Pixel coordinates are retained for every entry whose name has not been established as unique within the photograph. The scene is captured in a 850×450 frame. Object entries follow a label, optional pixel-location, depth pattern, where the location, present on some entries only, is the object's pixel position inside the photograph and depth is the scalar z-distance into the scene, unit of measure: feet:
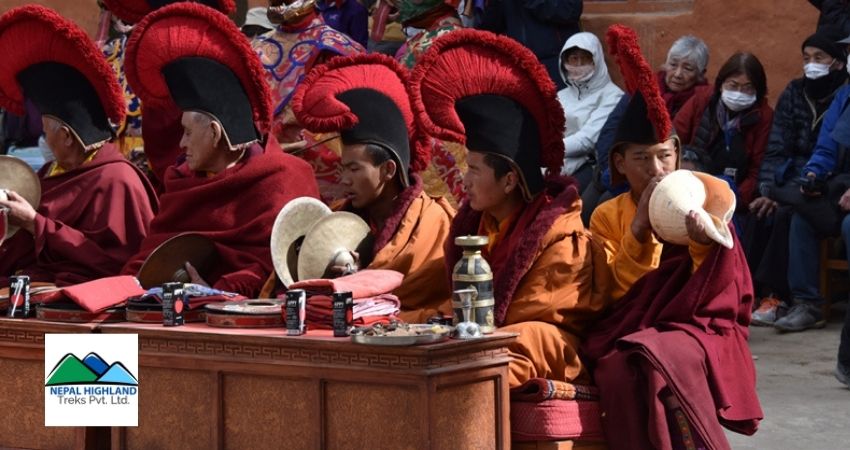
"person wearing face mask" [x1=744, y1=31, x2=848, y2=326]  60.54
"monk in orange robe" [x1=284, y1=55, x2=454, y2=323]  42.39
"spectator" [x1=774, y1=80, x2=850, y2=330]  58.39
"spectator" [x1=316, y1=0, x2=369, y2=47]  66.59
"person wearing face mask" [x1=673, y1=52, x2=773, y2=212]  61.16
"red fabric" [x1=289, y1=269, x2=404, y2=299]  39.49
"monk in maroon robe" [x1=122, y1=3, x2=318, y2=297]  45.96
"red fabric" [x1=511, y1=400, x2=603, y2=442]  36.99
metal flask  36.91
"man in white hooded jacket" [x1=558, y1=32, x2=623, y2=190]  63.21
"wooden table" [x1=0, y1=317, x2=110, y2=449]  40.96
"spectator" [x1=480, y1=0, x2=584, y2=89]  66.28
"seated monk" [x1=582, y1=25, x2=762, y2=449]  36.55
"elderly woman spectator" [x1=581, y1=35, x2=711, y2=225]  63.67
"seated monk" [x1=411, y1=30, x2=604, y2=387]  38.73
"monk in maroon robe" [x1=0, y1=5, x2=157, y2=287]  48.49
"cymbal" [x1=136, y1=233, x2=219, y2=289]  44.11
